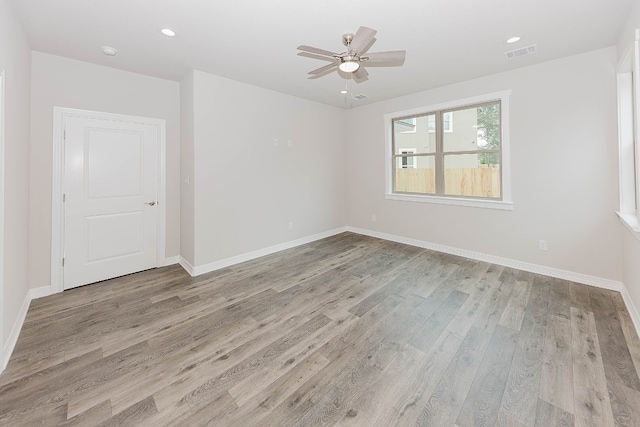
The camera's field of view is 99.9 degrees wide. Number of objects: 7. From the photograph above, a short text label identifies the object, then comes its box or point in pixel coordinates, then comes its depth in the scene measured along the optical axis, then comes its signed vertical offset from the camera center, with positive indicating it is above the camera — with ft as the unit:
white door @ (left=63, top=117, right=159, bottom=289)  10.85 +0.68
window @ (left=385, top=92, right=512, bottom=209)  13.15 +3.34
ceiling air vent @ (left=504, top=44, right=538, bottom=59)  9.98 +6.21
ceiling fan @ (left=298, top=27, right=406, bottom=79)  7.15 +4.66
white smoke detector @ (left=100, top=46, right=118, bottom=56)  9.69 +6.01
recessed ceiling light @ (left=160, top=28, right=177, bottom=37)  8.62 +5.93
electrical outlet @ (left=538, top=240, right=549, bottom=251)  11.72 -1.39
